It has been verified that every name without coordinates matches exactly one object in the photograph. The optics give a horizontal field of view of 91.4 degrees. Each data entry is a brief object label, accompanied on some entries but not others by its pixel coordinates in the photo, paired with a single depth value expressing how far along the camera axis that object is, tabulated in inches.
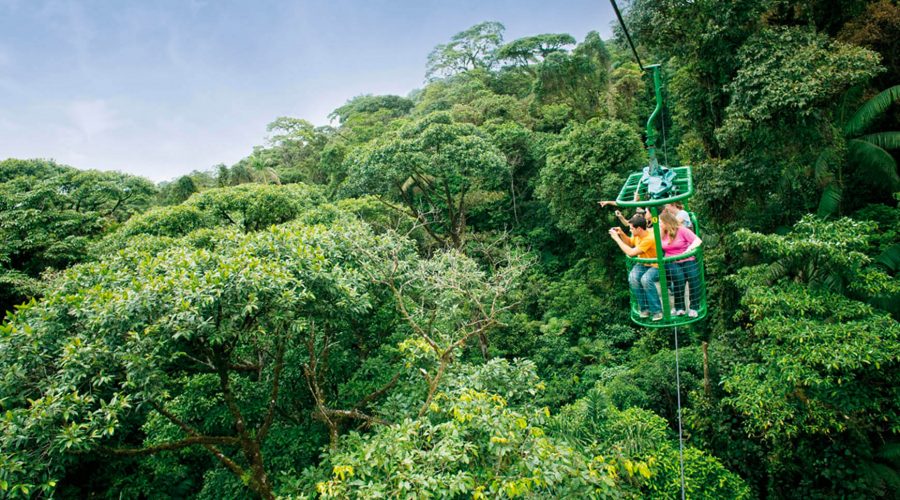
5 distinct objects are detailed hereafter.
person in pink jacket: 159.2
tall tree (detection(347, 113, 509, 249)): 457.4
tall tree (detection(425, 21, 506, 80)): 985.5
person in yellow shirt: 162.9
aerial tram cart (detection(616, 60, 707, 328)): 139.5
